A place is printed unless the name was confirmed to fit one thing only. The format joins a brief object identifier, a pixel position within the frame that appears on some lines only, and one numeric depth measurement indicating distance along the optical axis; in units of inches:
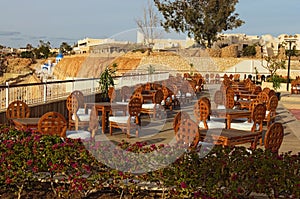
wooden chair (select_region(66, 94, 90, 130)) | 373.7
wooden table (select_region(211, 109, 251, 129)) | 376.2
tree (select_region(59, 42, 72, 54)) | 4097.0
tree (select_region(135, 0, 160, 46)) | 573.6
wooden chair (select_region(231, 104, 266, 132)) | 340.8
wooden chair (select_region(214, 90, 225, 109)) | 464.4
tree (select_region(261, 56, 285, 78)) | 1006.2
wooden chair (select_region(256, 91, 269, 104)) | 443.2
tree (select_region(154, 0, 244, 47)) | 2205.8
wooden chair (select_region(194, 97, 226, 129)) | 347.3
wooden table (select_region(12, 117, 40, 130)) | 299.4
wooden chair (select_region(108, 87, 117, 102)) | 488.3
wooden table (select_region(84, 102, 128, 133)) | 407.5
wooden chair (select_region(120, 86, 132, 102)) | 517.3
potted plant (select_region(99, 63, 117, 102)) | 528.1
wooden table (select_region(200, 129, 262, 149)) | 273.6
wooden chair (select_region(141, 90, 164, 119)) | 476.5
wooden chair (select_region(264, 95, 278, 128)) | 413.4
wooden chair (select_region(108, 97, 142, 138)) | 383.2
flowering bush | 173.3
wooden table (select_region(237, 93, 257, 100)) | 569.9
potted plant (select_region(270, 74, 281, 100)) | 840.2
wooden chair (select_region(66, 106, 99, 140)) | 300.7
